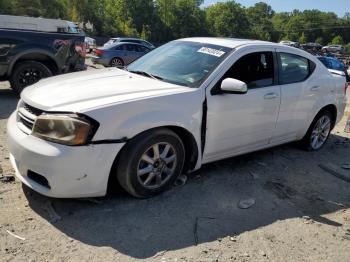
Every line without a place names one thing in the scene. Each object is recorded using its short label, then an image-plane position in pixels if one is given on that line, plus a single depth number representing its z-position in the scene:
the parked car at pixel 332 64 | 21.56
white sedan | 3.47
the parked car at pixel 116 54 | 17.92
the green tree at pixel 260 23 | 117.88
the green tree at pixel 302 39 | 123.15
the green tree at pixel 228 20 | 108.19
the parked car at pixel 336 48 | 77.71
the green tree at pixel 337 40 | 122.56
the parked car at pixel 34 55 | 8.20
